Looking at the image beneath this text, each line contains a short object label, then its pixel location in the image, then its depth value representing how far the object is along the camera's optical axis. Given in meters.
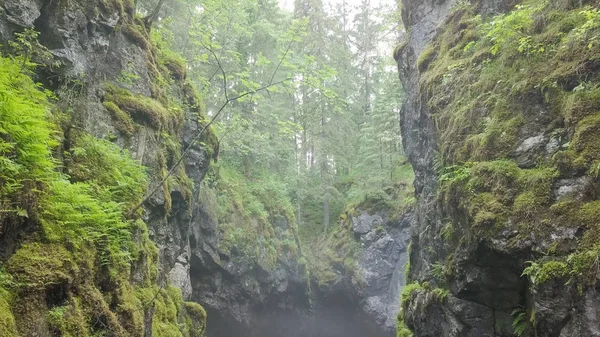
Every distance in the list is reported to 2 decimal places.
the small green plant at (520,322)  5.70
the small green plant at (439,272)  8.06
